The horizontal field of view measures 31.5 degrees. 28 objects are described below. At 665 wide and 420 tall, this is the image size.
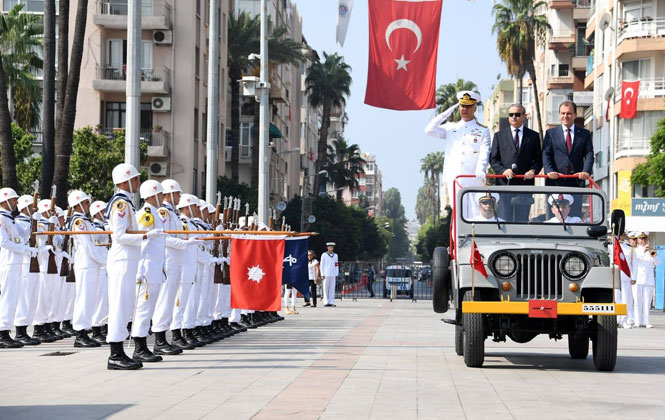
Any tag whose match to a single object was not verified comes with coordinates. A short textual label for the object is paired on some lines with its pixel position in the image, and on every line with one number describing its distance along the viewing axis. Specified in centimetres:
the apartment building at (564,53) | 7850
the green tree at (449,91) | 10235
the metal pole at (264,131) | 3522
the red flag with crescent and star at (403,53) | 1869
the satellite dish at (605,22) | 5447
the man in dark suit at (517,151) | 1539
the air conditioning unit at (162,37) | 5453
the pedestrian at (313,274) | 3925
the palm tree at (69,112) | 2892
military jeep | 1346
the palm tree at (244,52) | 6269
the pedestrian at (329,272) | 4053
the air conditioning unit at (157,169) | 5481
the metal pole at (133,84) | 2025
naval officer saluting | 1568
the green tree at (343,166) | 10838
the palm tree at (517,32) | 7131
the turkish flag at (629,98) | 5472
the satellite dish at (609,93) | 5593
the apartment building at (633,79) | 5562
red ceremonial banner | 1616
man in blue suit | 1529
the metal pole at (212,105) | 3122
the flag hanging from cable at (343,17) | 2211
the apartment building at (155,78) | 5412
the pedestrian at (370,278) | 5509
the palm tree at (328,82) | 8975
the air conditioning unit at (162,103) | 5459
